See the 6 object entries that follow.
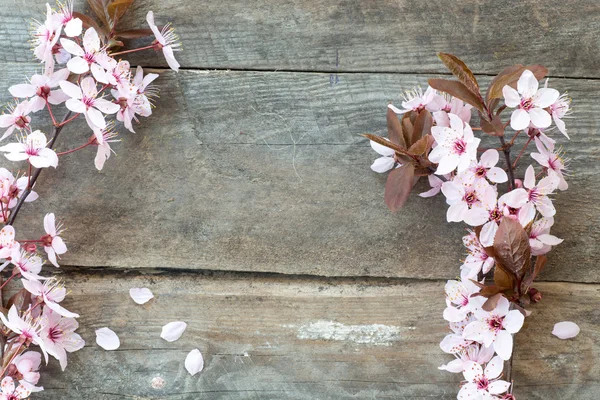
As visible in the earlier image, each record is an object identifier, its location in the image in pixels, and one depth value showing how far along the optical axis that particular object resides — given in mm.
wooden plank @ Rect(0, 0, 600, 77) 612
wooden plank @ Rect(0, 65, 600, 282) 617
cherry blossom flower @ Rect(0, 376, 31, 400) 588
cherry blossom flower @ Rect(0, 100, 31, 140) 596
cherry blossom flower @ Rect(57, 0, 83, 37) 583
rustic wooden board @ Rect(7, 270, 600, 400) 619
